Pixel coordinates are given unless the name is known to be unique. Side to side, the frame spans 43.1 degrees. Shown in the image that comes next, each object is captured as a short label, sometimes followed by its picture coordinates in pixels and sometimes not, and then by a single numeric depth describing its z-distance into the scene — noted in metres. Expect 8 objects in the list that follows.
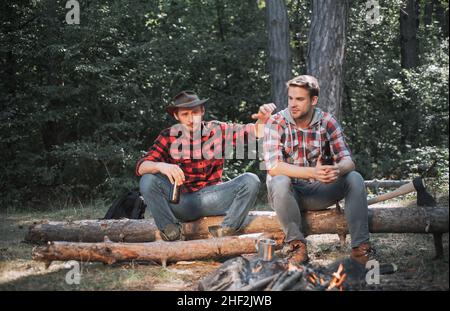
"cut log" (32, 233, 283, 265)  4.97
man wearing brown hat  5.29
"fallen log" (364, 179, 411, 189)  8.34
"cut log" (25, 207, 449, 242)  4.91
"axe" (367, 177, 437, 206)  4.96
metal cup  4.46
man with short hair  4.80
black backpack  6.19
